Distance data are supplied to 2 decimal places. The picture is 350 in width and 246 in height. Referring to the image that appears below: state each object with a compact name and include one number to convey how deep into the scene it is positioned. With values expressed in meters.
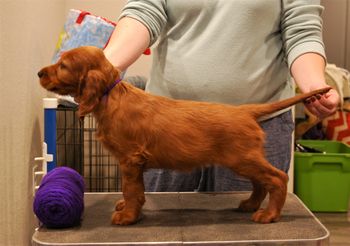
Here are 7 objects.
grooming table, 0.96
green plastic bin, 3.01
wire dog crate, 2.43
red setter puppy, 1.00
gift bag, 2.21
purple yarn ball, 1.01
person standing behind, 1.25
